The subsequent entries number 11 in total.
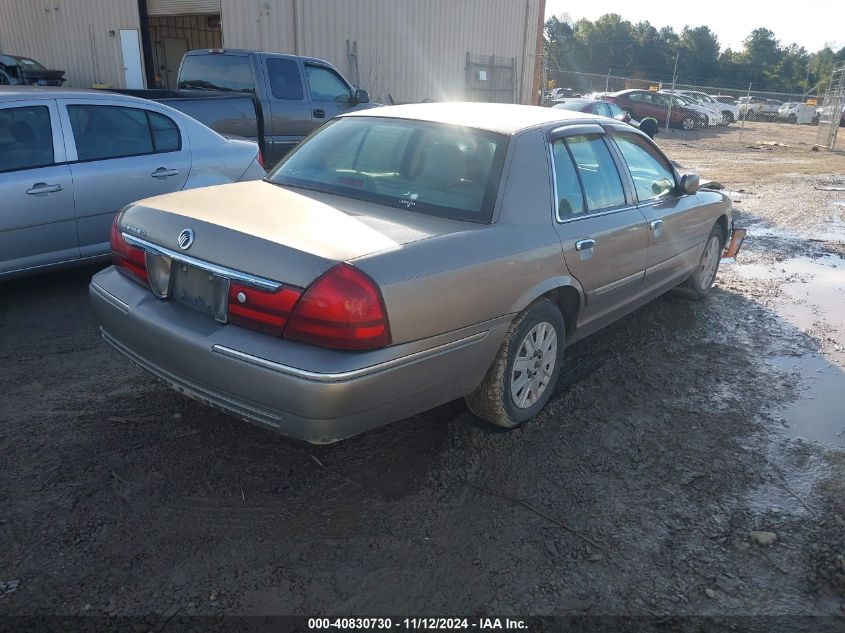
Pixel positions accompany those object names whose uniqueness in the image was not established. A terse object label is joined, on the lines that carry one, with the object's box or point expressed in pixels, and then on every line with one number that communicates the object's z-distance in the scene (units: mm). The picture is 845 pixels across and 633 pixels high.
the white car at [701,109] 28812
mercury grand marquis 2680
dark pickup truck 9734
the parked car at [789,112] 38656
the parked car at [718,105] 32222
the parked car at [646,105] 27156
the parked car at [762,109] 38597
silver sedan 4793
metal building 15805
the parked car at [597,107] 15580
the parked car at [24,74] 12622
